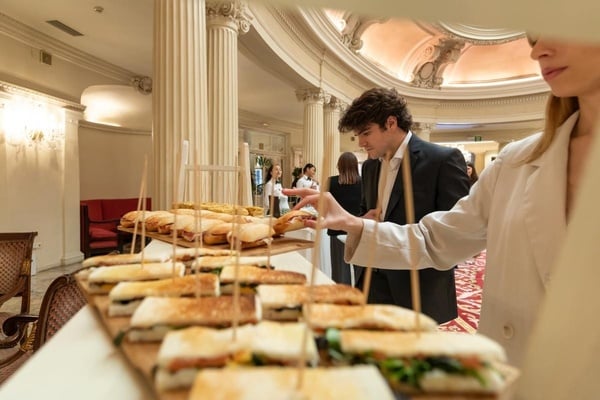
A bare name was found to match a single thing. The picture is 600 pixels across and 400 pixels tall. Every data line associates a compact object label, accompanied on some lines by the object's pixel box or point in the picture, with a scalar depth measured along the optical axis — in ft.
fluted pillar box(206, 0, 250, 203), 15.75
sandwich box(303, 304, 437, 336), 2.26
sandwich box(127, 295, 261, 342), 2.29
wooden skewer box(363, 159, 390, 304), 2.09
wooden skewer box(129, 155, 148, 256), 3.57
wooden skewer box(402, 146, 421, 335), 1.83
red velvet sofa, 22.61
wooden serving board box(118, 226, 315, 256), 5.25
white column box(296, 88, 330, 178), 32.12
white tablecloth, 1.91
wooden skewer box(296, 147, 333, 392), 1.60
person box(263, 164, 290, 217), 23.38
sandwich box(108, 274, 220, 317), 2.75
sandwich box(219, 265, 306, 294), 3.14
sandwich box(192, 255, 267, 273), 3.59
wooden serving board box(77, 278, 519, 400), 1.75
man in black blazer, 6.12
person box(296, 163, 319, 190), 23.35
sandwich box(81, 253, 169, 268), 3.68
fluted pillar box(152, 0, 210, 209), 11.18
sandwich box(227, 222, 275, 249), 5.54
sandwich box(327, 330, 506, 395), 1.84
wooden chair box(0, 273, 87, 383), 5.44
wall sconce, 18.13
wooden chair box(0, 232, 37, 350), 8.72
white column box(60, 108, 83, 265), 22.08
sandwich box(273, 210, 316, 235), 6.10
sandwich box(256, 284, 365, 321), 2.61
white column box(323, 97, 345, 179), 35.32
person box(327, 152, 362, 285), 12.28
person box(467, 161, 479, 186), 18.43
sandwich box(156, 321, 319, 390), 1.85
